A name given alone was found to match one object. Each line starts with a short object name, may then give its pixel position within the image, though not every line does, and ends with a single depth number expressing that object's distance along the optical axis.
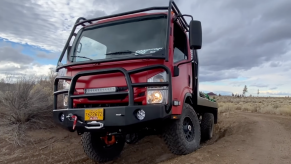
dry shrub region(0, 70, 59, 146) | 7.31
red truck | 3.80
